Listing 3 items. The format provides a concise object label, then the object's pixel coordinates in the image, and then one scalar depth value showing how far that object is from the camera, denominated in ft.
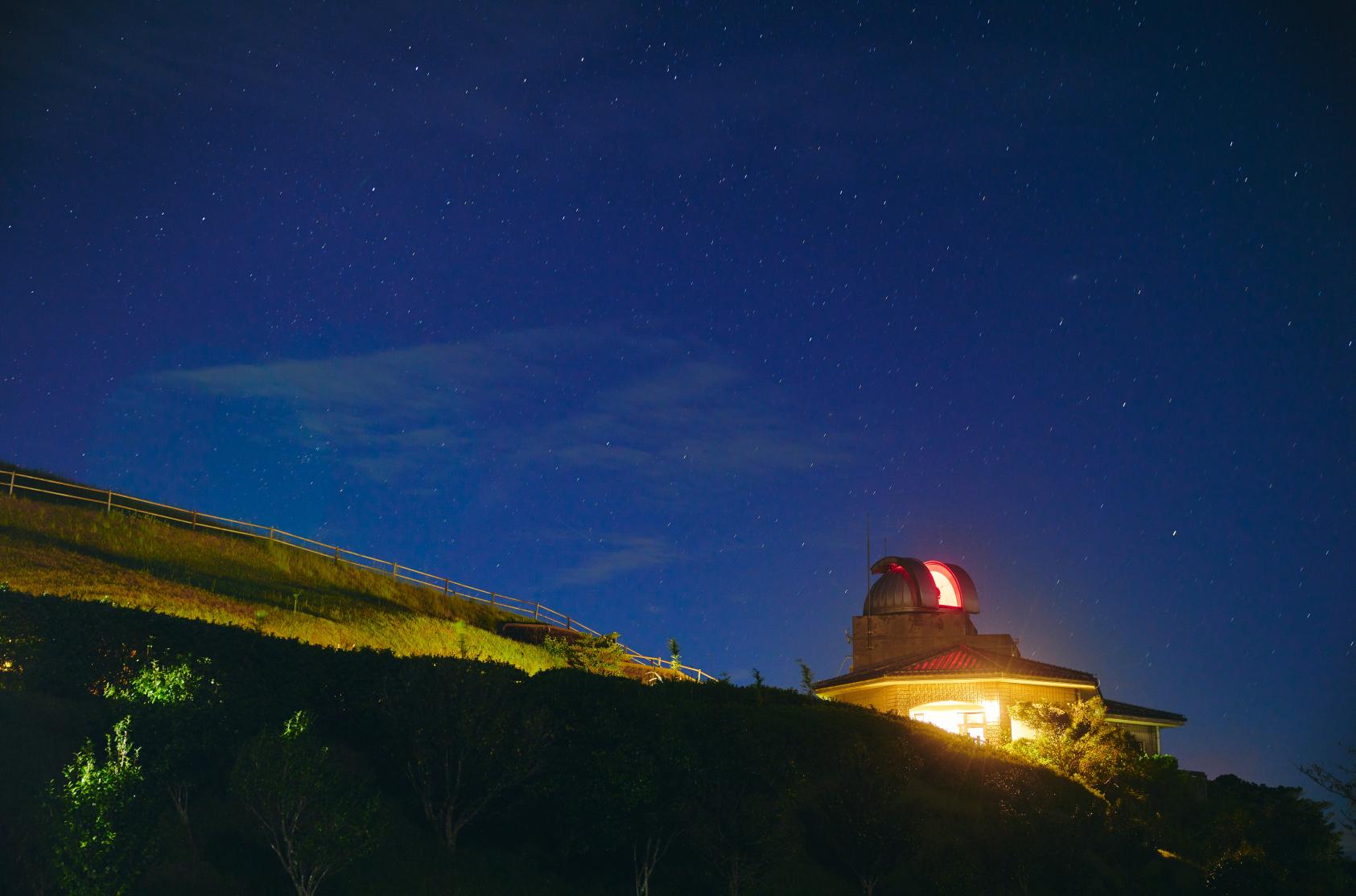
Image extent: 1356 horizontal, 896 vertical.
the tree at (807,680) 135.03
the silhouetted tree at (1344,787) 126.31
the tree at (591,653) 127.34
